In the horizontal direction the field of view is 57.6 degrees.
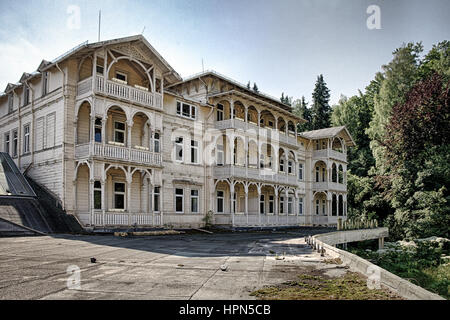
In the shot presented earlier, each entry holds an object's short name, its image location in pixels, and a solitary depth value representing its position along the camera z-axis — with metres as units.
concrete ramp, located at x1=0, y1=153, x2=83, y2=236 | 19.19
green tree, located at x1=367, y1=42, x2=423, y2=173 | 45.12
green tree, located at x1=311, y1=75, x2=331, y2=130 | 67.44
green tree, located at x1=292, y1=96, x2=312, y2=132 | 70.25
